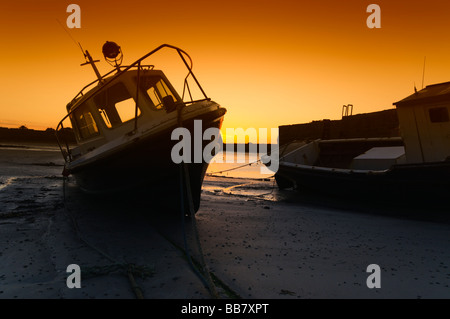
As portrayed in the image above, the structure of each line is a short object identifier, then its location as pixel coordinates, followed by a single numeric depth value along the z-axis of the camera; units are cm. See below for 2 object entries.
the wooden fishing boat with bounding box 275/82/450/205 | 740
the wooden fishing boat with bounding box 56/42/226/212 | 545
